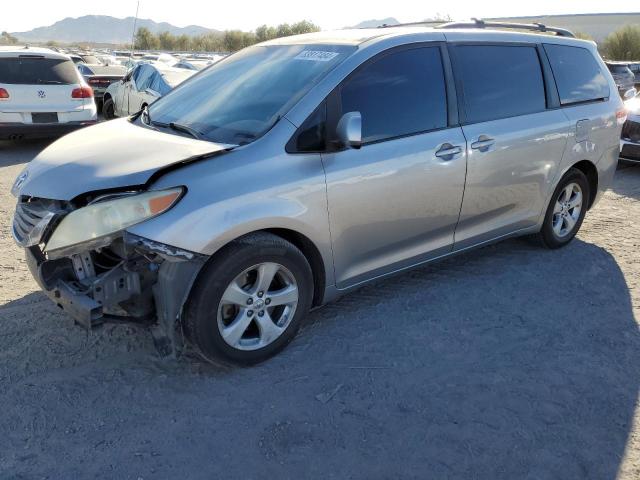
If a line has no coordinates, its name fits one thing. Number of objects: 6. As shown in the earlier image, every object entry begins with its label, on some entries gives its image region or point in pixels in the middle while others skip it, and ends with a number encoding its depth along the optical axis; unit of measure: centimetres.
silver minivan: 299
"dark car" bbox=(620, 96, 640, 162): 870
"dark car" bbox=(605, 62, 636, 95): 1788
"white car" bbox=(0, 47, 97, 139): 882
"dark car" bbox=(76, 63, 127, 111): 1369
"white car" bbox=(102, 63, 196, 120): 1009
